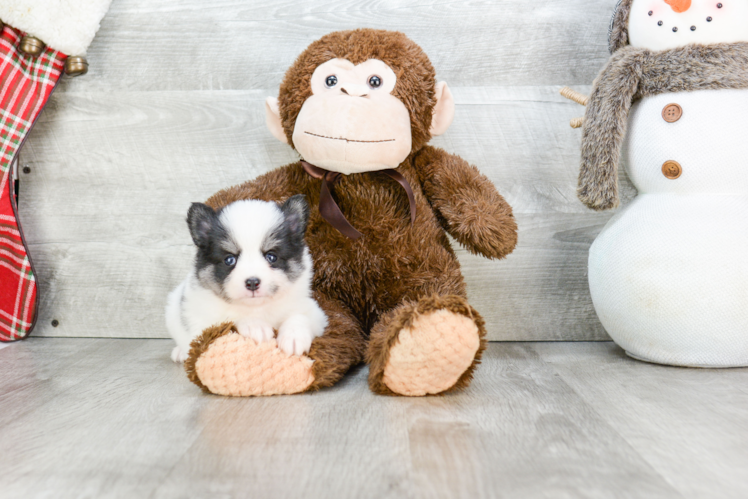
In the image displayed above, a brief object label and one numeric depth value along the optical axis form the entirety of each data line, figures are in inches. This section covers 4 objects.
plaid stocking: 61.1
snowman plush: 48.8
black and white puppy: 44.4
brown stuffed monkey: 43.8
